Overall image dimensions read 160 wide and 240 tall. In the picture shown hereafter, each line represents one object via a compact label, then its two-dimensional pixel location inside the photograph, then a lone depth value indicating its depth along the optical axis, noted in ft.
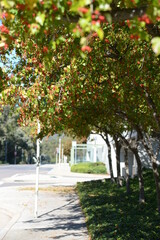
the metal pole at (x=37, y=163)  36.01
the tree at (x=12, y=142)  260.01
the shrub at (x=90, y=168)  120.62
